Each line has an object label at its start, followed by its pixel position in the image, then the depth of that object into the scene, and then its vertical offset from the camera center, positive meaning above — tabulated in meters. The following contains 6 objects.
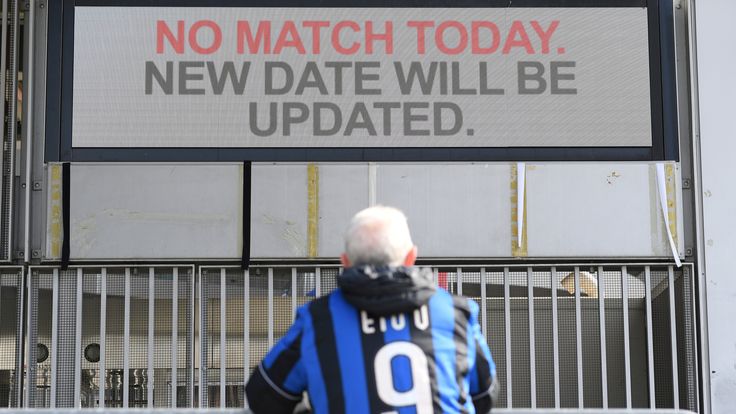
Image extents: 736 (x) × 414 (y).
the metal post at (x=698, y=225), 14.05 +0.33
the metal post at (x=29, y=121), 14.23 +1.12
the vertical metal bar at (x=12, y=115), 14.24 +1.16
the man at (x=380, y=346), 5.82 -0.20
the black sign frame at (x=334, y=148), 14.34 +1.02
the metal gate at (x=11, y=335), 13.99 -0.37
